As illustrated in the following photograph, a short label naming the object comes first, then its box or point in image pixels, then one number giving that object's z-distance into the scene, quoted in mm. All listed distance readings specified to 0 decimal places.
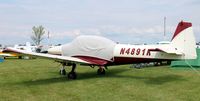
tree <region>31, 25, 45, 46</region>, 75625
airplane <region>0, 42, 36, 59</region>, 31796
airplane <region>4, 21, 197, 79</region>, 9079
